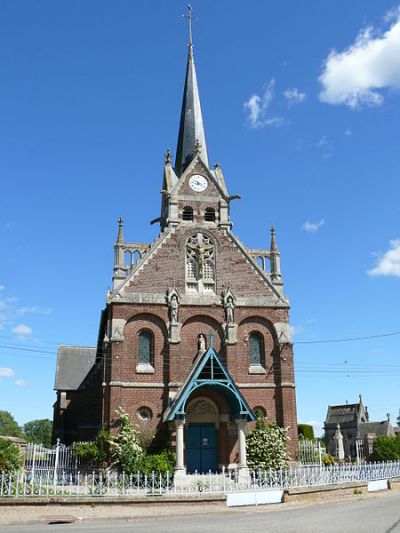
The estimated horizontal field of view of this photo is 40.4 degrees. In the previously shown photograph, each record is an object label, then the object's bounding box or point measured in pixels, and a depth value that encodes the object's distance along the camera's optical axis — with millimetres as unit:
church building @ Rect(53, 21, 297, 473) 29766
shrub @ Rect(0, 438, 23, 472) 20688
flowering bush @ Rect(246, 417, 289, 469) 28797
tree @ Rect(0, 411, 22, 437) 123306
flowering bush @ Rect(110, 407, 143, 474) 27312
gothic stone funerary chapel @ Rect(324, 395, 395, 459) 81562
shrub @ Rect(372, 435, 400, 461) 57688
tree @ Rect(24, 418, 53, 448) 159662
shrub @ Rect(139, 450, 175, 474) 26750
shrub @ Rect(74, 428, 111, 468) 28203
